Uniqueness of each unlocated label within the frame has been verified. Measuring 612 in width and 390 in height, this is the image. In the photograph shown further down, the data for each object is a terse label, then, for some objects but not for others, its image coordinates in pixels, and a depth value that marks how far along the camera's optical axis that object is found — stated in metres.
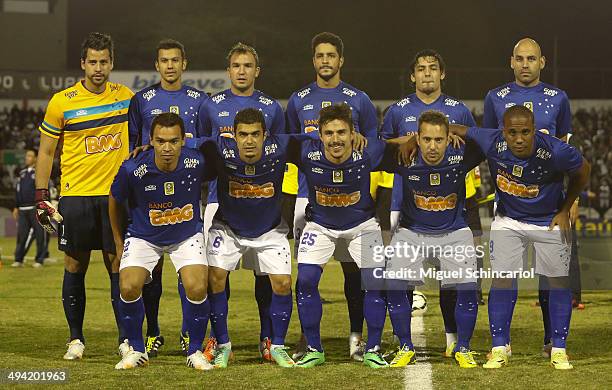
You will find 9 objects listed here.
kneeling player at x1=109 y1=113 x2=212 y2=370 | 13.30
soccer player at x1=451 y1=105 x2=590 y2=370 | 13.23
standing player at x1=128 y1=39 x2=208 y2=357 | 14.82
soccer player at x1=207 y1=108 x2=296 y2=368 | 13.73
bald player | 14.62
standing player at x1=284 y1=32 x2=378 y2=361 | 14.91
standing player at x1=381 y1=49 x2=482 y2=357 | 14.88
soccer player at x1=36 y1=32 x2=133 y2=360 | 14.42
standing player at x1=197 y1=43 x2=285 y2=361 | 14.94
